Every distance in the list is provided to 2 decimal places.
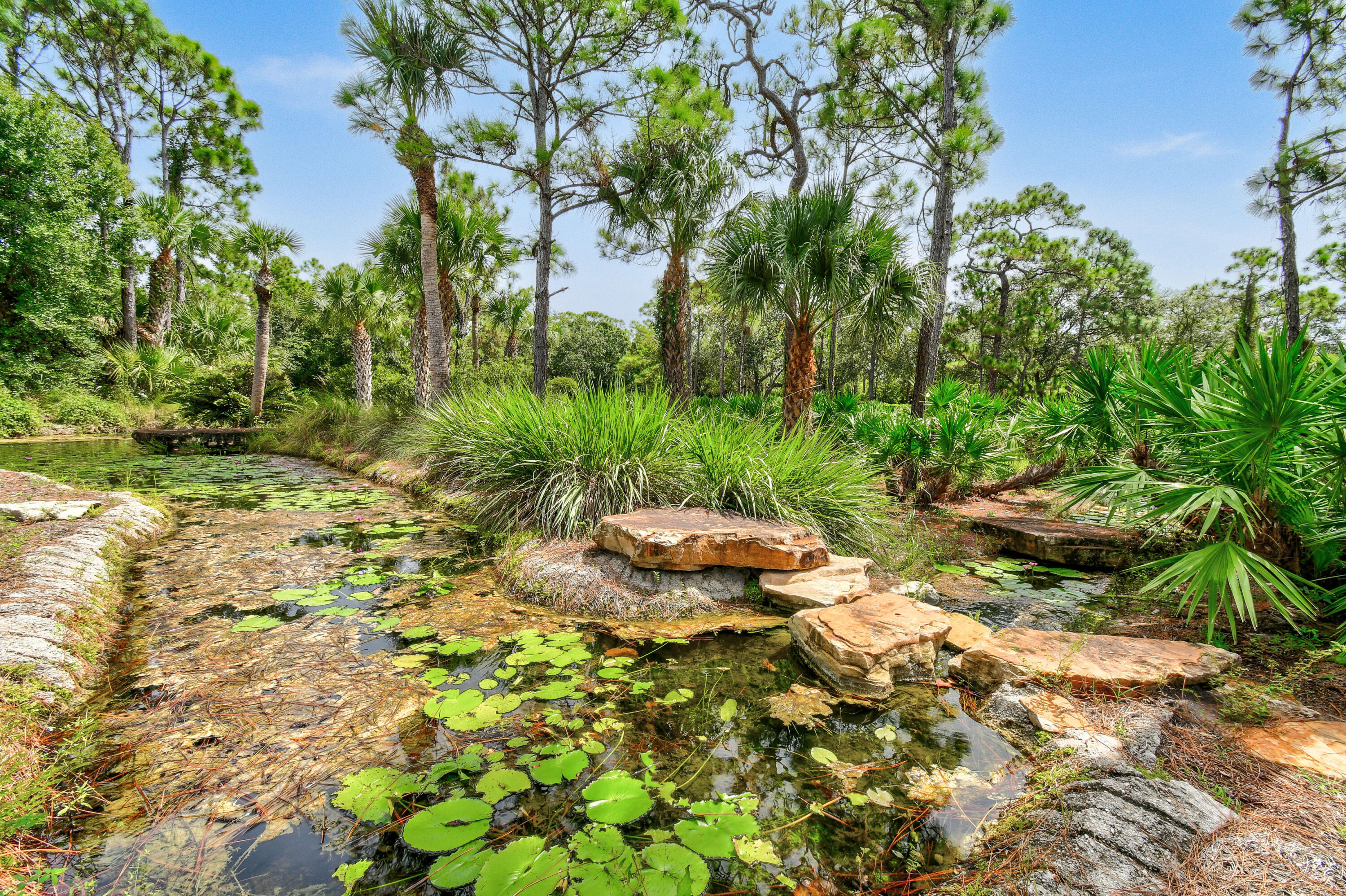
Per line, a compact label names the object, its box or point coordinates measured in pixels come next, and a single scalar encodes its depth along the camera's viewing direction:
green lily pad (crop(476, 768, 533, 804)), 1.61
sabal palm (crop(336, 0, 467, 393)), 7.70
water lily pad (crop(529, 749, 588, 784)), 1.68
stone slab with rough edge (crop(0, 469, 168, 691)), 2.11
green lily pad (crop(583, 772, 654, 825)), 1.48
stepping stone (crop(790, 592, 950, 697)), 2.52
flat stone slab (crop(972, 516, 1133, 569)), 4.60
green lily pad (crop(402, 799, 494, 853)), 1.39
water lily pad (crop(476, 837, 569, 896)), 1.26
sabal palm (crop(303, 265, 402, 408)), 13.02
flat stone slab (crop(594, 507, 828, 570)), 3.45
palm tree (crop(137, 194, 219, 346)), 15.51
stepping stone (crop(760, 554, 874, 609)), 3.33
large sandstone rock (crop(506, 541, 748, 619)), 3.39
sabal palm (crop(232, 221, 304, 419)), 12.91
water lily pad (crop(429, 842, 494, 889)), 1.31
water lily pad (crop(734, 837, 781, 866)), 1.48
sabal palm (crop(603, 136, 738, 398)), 9.38
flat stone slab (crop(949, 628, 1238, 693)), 2.31
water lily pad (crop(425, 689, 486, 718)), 2.06
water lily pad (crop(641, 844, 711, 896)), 1.30
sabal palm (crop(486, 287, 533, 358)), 22.27
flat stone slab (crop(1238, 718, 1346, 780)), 1.66
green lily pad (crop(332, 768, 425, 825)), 1.57
